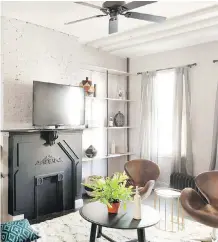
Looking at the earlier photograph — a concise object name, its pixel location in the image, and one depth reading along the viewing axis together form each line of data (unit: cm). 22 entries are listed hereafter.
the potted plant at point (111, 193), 268
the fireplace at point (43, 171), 372
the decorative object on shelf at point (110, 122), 545
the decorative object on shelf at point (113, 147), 560
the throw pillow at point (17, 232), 249
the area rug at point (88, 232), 317
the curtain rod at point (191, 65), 478
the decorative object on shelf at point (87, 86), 486
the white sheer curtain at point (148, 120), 534
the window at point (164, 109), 520
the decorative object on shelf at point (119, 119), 559
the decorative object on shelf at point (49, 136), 406
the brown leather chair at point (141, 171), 415
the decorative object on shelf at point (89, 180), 489
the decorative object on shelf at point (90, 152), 493
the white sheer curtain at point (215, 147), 437
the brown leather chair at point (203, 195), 311
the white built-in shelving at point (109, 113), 523
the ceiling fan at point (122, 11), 278
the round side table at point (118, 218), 251
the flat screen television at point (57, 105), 395
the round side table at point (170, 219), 346
